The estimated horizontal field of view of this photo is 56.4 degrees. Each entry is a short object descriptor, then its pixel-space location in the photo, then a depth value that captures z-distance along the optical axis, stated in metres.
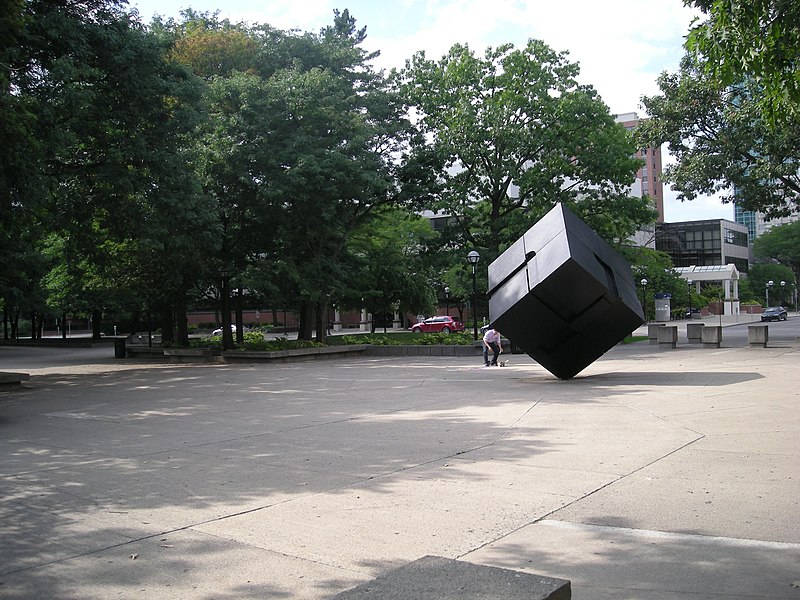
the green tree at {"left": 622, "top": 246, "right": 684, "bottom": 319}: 37.44
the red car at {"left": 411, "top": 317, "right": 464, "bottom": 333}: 56.47
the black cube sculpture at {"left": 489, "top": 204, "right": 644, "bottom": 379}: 15.35
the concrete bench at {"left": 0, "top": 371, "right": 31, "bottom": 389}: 20.30
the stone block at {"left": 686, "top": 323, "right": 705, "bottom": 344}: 32.34
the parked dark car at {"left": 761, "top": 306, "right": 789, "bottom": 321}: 65.19
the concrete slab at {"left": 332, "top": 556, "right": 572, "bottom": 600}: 3.08
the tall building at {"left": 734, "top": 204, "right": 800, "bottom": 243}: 182.88
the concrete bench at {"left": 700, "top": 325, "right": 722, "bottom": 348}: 29.03
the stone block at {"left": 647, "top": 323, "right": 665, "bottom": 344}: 33.03
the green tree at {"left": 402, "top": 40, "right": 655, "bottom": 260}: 33.44
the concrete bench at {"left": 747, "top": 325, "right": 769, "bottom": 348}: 27.62
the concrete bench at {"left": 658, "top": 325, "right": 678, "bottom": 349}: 29.97
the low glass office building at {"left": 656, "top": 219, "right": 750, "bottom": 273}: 104.81
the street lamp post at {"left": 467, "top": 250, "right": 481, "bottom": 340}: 30.16
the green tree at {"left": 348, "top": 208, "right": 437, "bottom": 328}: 37.67
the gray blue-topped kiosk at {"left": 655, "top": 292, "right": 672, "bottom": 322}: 67.97
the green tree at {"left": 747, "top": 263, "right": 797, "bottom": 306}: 103.56
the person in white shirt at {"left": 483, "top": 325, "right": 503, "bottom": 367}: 23.73
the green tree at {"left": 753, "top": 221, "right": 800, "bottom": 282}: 93.19
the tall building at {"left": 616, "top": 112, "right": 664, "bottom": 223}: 124.88
